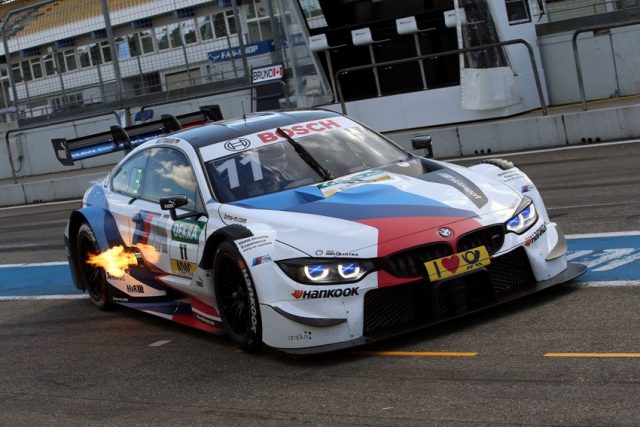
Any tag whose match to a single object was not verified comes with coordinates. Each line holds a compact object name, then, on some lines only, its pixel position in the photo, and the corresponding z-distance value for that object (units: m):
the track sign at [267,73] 22.48
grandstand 22.95
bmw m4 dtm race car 6.64
